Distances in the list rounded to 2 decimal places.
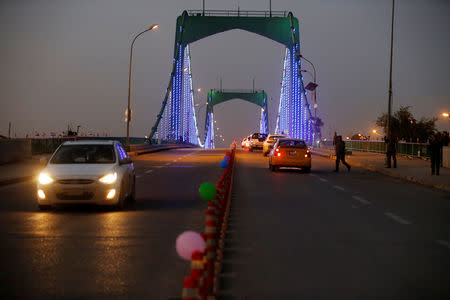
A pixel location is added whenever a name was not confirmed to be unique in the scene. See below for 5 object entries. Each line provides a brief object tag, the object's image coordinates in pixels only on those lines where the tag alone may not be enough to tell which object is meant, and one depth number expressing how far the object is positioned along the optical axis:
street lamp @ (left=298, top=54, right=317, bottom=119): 60.88
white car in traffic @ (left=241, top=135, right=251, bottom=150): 72.69
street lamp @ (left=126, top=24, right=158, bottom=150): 49.70
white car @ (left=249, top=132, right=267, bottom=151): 67.56
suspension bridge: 79.38
